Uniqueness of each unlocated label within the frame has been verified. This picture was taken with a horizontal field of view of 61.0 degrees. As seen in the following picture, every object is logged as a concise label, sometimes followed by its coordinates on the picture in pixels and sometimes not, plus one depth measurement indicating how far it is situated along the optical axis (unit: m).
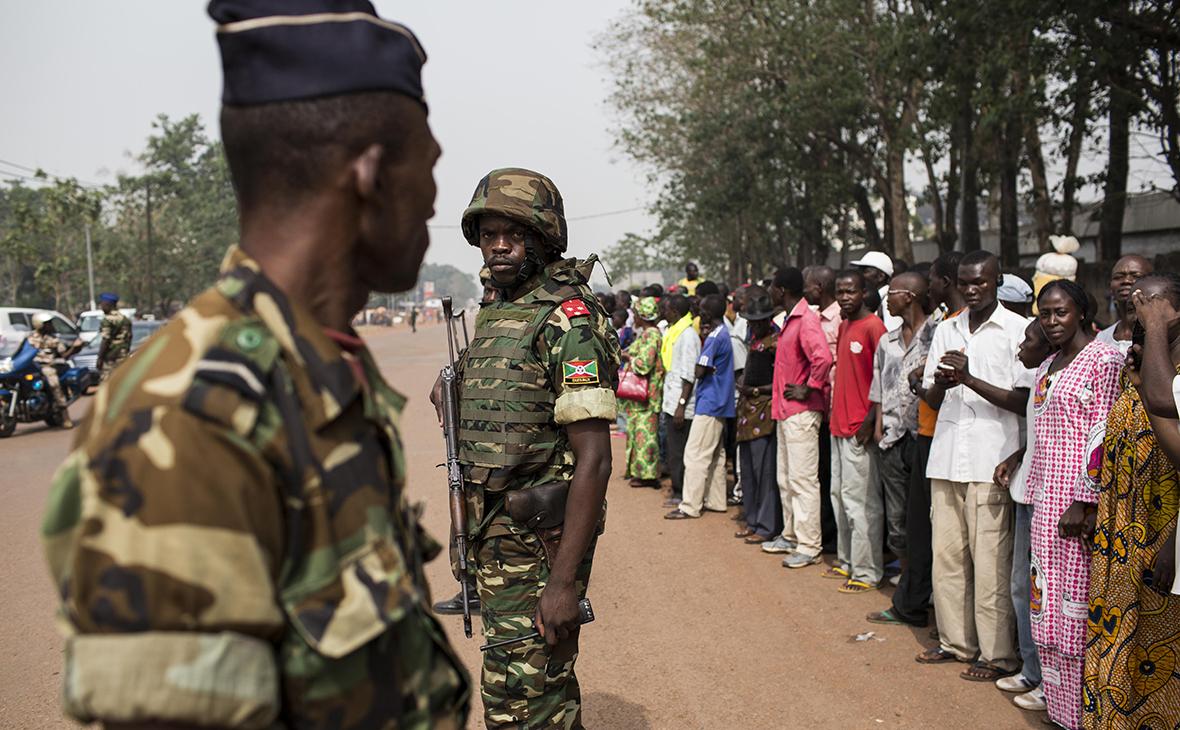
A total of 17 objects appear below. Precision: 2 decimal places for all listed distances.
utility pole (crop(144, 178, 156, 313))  44.22
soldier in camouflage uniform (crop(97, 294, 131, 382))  14.66
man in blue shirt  8.43
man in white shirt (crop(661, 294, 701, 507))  8.77
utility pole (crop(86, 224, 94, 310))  41.95
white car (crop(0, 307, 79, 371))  14.47
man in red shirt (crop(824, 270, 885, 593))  6.40
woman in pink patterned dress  4.09
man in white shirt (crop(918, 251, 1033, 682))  4.79
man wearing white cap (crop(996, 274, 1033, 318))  5.47
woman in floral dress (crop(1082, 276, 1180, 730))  3.66
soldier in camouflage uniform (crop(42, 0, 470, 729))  1.07
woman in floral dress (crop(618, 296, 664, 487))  9.99
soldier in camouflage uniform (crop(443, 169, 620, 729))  2.88
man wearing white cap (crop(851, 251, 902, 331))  7.92
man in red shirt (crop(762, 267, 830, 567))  6.89
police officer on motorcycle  13.55
